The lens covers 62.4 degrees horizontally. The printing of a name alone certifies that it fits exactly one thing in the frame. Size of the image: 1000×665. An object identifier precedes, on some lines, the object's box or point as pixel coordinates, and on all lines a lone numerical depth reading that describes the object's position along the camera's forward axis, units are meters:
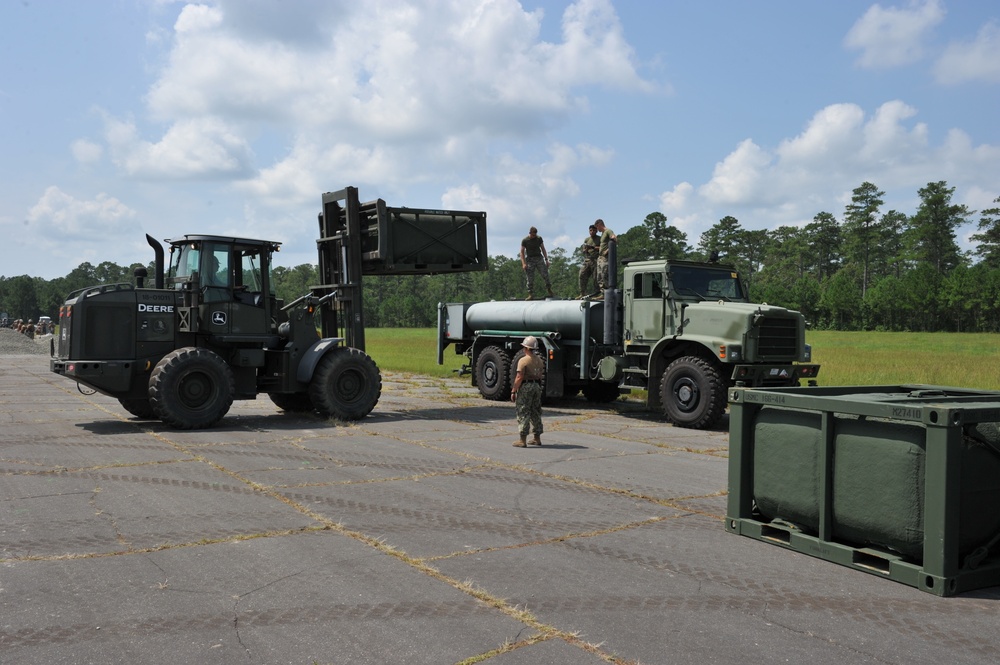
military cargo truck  13.57
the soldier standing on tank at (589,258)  16.95
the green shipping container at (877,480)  5.11
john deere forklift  12.61
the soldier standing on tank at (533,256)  18.22
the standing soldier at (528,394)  11.50
